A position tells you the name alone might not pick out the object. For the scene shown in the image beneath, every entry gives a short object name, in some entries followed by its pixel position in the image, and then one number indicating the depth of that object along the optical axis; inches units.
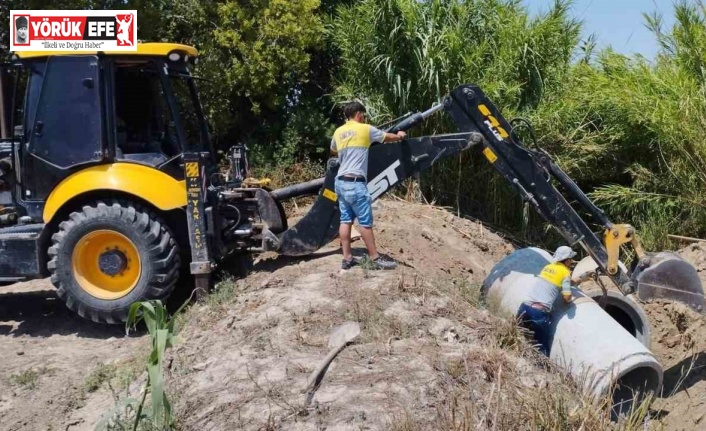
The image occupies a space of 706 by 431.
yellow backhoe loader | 287.6
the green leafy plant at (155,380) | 175.0
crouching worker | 263.7
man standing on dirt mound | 291.6
